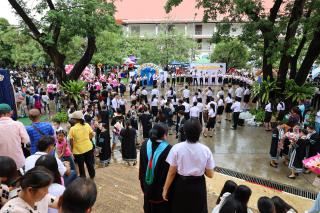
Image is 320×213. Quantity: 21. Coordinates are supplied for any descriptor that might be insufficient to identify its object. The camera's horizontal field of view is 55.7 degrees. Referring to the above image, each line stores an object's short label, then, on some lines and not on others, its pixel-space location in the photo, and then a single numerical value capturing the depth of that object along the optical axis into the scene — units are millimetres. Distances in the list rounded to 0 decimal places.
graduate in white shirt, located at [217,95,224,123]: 12492
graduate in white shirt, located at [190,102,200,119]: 11125
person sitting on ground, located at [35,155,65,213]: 2939
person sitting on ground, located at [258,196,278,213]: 3303
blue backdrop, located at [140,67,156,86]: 23562
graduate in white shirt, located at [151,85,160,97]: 15031
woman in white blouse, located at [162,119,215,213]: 3490
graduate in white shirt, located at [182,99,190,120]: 11640
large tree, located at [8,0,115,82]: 11875
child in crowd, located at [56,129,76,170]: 5527
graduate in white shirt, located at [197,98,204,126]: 11759
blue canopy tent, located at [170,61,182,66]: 29916
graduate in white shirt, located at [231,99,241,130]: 11906
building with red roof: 39300
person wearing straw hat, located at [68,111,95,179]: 5711
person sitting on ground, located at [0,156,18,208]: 2896
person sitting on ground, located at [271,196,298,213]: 3608
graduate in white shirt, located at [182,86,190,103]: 15627
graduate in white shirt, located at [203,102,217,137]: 10961
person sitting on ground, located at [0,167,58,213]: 2344
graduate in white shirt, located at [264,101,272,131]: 12043
